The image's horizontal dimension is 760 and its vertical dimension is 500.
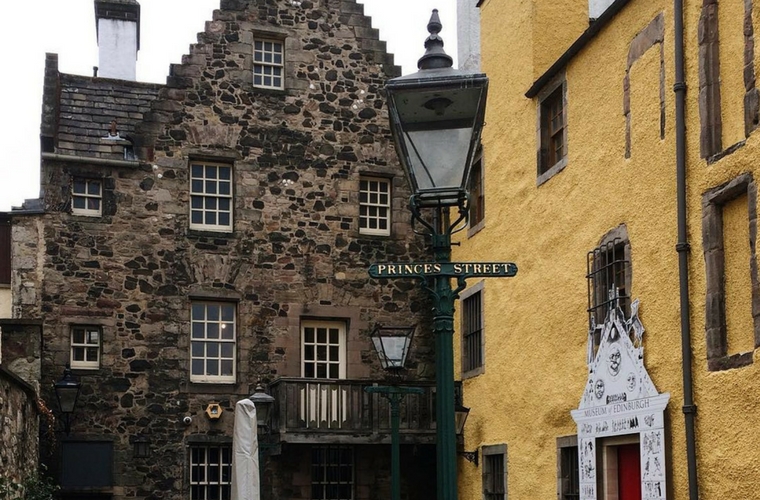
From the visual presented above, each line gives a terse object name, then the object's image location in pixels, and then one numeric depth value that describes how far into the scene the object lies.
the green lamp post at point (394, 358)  13.20
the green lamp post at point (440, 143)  5.73
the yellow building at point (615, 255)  10.83
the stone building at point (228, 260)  18.20
